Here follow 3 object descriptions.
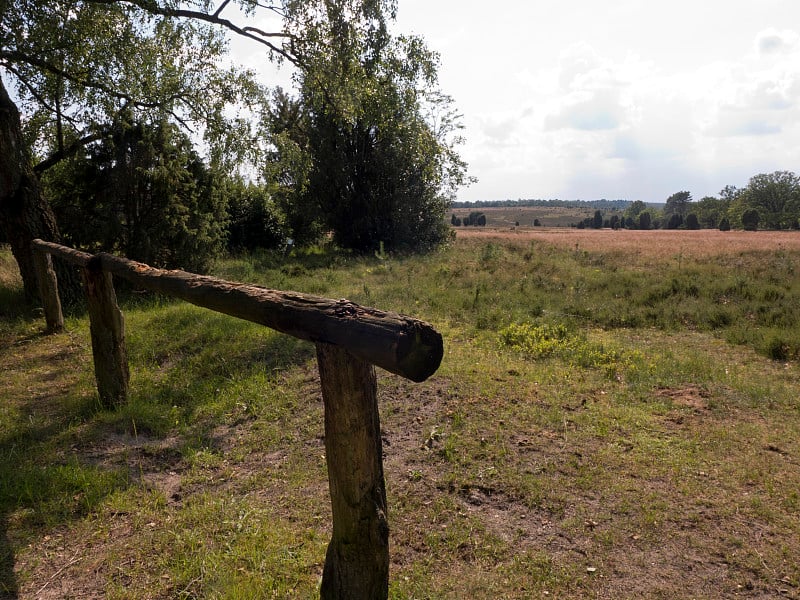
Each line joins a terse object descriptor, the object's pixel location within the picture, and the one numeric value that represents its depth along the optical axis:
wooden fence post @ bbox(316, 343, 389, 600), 2.24
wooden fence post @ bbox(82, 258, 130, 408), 5.18
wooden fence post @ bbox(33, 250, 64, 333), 8.45
